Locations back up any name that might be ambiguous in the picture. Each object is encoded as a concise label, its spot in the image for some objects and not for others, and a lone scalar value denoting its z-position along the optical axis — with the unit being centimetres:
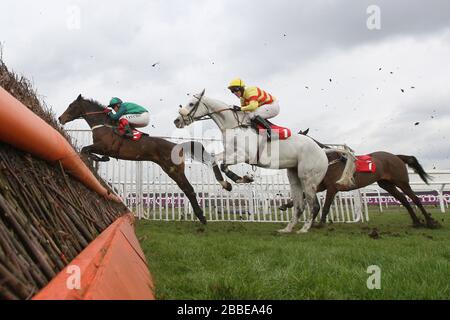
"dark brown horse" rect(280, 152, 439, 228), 853
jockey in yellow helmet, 660
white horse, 636
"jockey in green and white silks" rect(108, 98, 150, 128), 849
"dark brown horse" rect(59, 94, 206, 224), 809
